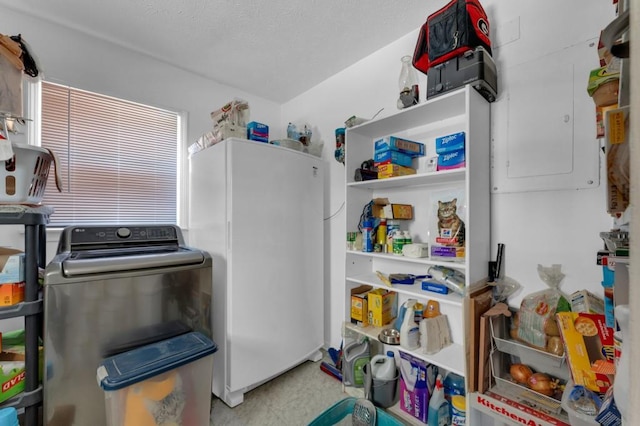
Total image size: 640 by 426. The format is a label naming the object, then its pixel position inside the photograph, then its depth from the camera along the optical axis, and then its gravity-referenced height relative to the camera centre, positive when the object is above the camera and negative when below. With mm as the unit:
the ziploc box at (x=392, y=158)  1700 +352
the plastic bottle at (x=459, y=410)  1403 -1016
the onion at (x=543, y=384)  1202 -755
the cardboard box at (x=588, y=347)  985 -504
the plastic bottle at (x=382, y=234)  1819 -137
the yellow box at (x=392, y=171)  1697 +271
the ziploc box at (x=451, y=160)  1430 +287
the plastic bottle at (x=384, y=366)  1738 -994
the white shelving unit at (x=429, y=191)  1349 +148
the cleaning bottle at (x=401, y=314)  1730 -643
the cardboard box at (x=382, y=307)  1790 -620
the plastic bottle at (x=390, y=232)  1757 -119
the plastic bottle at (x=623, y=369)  378 -227
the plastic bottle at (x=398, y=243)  1702 -183
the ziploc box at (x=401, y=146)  1685 +429
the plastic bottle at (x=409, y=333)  1544 -678
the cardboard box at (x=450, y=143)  1424 +377
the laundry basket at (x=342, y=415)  1504 -1161
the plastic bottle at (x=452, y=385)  1523 -967
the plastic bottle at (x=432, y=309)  1636 -578
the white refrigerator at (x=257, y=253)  1759 -280
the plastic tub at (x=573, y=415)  977 -727
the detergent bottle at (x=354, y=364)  1841 -1018
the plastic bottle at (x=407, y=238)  1707 -153
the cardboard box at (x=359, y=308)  1837 -643
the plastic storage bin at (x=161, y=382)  1167 -785
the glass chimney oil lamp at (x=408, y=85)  1623 +803
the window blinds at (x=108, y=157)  1873 +423
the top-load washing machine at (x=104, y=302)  1222 -460
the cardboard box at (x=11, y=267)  1089 -219
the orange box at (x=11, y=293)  1080 -325
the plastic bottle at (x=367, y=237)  1821 -157
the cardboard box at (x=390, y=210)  1768 +24
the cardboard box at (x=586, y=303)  1119 -370
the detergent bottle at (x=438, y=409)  1478 -1062
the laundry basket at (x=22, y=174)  1078 +155
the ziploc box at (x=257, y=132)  1931 +577
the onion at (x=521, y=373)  1279 -752
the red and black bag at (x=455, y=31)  1347 +933
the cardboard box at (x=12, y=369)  1081 -641
